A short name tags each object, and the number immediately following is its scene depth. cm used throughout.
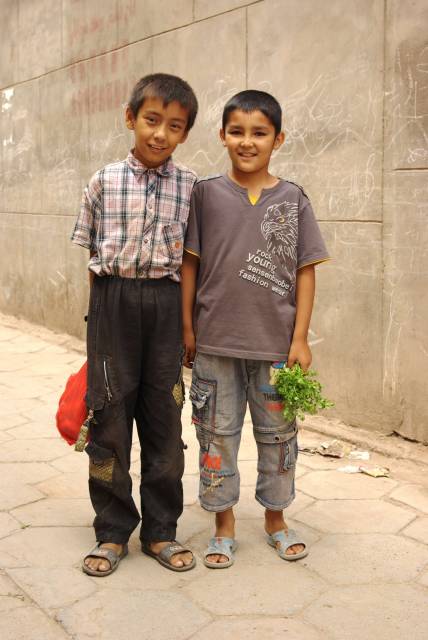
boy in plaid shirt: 270
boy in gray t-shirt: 274
